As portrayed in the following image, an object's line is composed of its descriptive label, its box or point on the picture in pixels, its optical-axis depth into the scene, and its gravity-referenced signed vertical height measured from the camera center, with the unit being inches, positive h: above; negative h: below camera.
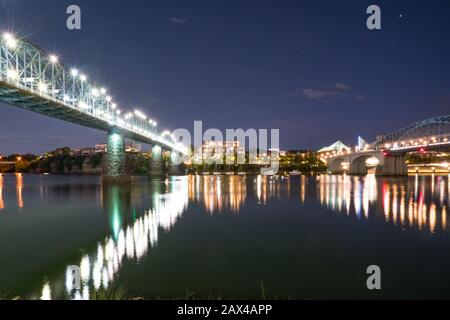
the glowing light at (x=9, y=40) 1492.4 +527.3
